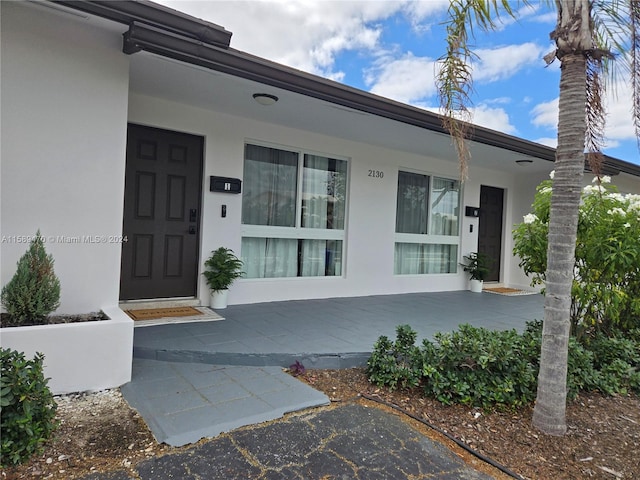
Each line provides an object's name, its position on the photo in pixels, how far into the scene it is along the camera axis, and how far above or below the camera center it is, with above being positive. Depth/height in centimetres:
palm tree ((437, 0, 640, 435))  249 +65
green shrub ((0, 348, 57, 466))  188 -93
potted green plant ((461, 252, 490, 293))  773 -55
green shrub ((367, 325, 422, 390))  303 -100
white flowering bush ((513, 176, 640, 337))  347 -7
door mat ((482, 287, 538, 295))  775 -98
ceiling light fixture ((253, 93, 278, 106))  427 +145
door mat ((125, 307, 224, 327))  415 -100
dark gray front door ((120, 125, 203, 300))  462 +14
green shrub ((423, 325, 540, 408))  285 -98
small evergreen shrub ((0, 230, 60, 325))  268 -49
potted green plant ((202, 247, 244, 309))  491 -57
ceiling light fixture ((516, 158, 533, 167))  703 +149
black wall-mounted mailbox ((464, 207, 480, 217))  784 +59
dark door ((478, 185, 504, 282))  837 +32
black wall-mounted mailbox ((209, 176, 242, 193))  501 +57
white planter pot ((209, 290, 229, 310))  496 -90
